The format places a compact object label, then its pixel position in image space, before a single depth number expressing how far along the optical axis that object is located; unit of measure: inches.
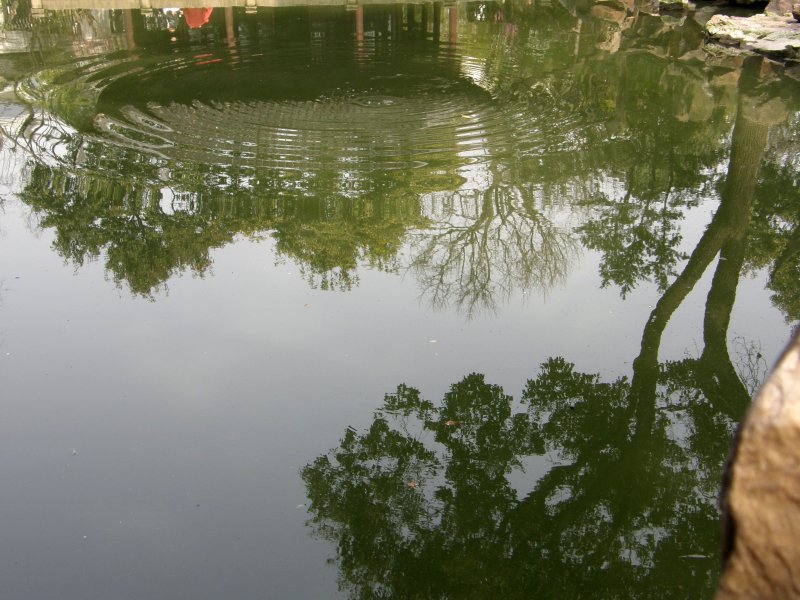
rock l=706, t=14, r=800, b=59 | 506.0
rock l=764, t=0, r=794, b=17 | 584.7
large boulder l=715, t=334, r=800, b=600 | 49.0
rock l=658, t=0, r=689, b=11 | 689.0
